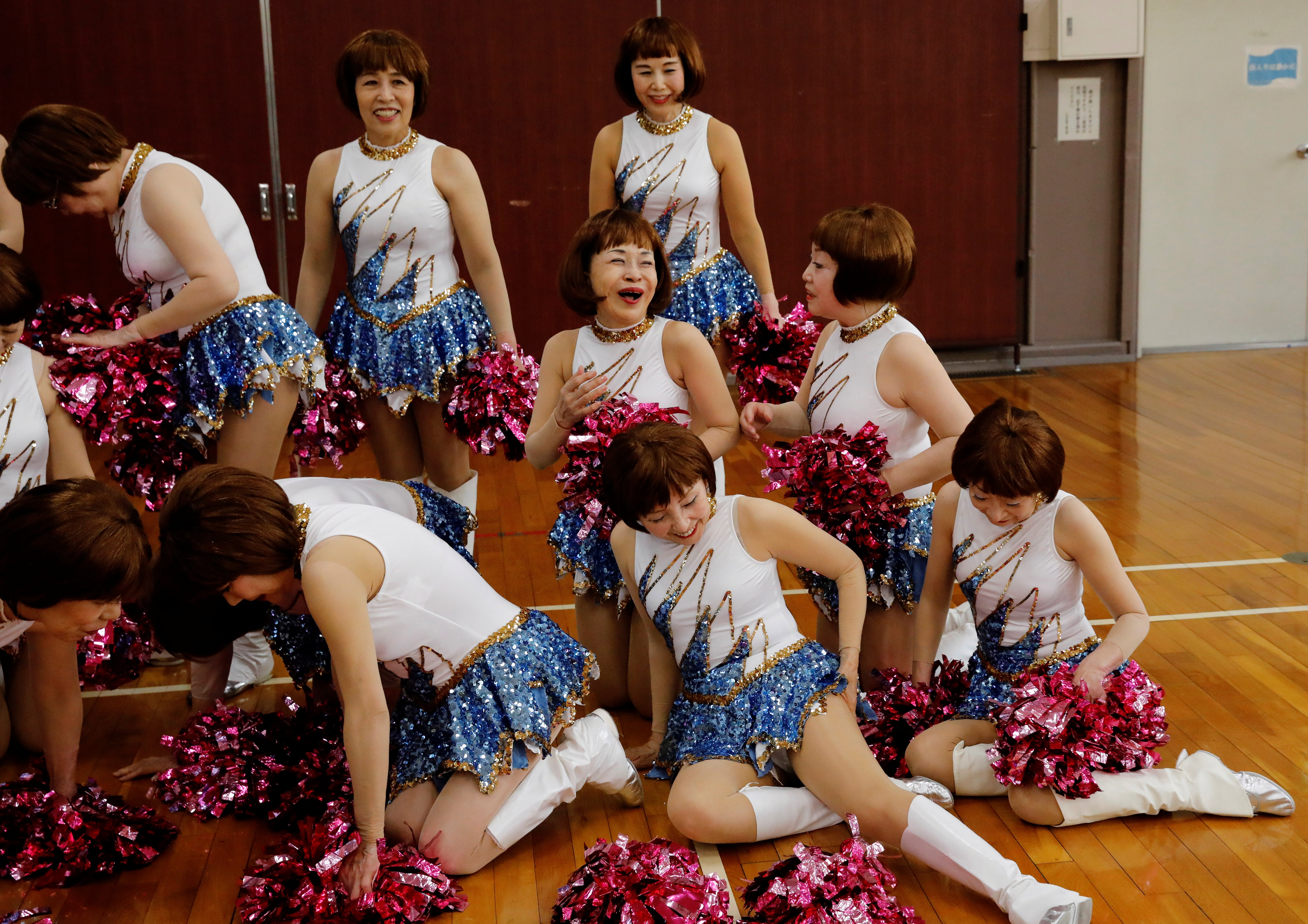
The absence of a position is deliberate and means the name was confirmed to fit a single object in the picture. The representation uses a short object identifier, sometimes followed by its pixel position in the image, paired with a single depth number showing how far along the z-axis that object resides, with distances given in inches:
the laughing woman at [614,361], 114.4
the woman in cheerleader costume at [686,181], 147.3
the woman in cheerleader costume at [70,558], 86.3
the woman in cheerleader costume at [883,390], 112.7
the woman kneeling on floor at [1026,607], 100.1
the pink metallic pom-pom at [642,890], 85.7
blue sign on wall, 283.4
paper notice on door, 279.0
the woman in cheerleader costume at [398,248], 135.7
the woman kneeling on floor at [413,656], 87.5
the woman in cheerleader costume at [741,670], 97.0
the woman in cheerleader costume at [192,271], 114.5
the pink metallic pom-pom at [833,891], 84.6
